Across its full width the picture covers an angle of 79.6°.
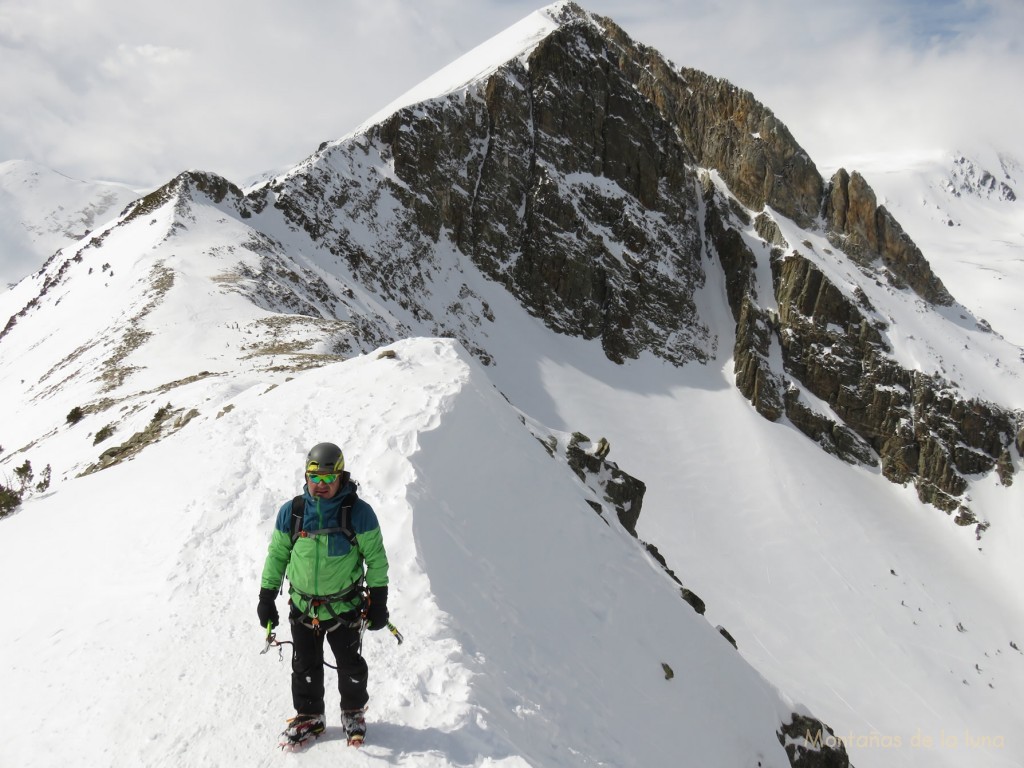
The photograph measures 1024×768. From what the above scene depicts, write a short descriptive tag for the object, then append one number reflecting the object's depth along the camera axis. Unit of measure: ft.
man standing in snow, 17.70
